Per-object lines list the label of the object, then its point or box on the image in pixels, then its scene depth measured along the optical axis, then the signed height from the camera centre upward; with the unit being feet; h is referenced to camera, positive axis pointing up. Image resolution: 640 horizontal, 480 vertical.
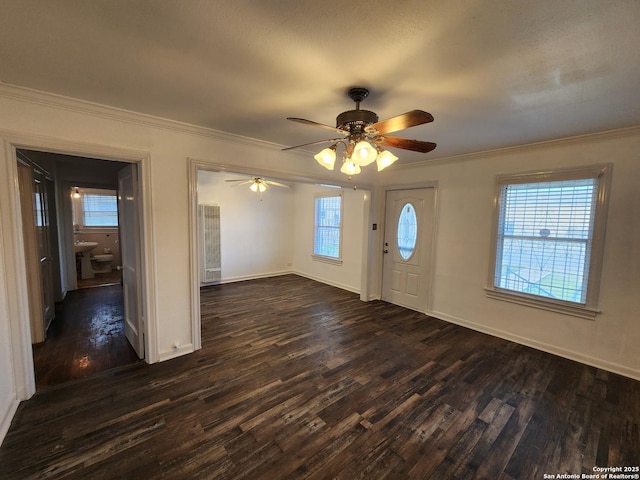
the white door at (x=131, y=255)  9.06 -1.49
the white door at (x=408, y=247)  14.37 -1.58
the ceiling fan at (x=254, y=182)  17.38 +2.34
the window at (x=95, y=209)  22.53 +0.42
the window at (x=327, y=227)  19.47 -0.73
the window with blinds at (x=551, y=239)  9.44 -0.67
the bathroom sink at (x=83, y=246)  19.62 -2.44
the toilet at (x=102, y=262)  21.48 -4.01
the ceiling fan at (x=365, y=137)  5.75 +2.00
